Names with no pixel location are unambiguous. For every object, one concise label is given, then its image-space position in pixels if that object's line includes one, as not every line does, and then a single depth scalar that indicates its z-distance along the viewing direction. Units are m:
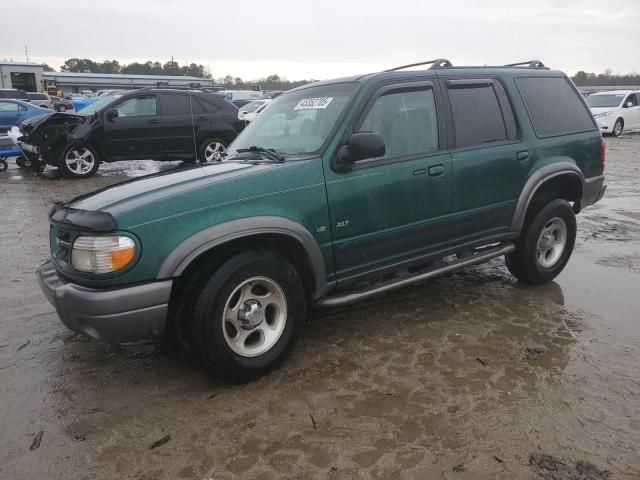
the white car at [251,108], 19.65
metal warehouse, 53.19
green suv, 2.89
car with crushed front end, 10.83
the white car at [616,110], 19.41
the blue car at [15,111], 16.22
